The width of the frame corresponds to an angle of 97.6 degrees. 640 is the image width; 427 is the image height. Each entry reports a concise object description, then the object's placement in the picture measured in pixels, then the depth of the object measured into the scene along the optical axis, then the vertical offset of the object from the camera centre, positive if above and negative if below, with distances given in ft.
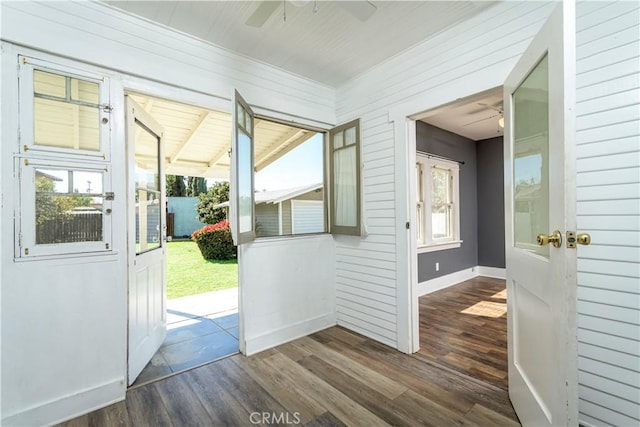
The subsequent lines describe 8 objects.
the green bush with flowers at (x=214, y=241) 26.91 -2.52
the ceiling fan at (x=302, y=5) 5.18 +4.05
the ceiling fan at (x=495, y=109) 12.31 +4.74
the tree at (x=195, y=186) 50.11 +5.26
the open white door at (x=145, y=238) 7.20 -0.66
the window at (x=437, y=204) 15.64 +0.48
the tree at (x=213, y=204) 36.06 +1.42
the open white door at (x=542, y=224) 3.82 -0.23
